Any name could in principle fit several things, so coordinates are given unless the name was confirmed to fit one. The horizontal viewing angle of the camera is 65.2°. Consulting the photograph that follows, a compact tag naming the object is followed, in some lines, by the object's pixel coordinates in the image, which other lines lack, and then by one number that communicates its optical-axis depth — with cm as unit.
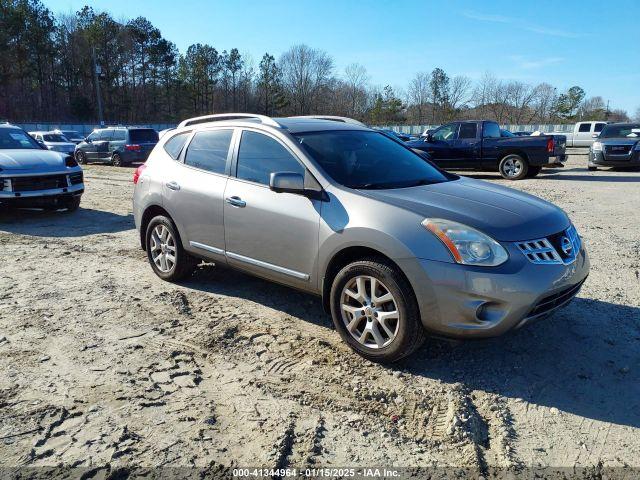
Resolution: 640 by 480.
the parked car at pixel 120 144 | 2041
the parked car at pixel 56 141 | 2092
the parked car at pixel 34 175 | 830
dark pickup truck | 1507
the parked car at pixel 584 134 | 3306
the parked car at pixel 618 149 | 1750
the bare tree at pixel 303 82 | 7762
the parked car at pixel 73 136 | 3114
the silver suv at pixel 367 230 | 322
